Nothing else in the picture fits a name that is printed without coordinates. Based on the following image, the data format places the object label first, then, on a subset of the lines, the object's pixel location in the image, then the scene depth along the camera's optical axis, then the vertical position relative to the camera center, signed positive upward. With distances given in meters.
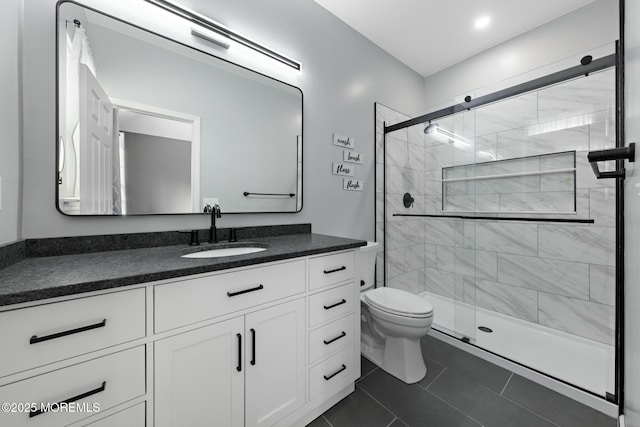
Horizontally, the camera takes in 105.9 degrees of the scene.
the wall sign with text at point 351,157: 2.18 +0.50
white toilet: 1.57 -0.80
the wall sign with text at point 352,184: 2.20 +0.24
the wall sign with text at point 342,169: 2.12 +0.37
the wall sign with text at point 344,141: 2.12 +0.62
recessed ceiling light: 2.09 +1.67
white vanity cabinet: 0.67 -0.50
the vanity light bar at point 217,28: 1.33 +1.11
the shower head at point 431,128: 2.41 +0.85
